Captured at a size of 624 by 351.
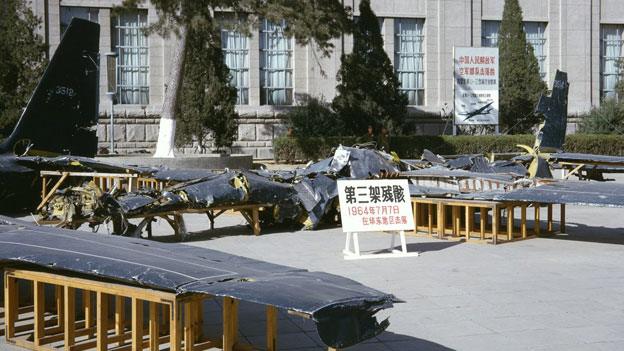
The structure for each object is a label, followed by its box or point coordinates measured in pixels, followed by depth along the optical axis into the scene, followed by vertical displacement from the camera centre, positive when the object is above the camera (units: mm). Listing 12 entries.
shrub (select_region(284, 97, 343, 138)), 32219 +1170
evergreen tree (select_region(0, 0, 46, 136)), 24850 +2969
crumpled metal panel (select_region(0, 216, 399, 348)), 5250 -936
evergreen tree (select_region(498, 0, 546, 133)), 35500 +3364
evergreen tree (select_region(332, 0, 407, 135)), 31328 +2644
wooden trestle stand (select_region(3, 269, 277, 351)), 5988 -1431
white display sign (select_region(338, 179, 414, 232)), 11625 -816
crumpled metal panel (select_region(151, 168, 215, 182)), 15211 -468
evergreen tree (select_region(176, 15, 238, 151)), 28984 +1945
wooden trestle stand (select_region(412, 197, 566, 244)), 13227 -1294
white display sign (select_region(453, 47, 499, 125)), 32344 +2566
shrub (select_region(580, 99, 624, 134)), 35594 +1315
